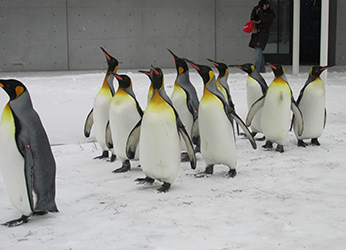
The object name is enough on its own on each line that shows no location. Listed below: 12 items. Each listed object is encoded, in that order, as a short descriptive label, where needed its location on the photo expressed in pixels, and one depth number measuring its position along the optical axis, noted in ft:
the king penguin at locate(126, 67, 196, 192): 9.48
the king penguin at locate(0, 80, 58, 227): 7.56
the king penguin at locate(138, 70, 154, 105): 12.92
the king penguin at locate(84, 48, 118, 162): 12.53
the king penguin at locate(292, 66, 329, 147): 14.14
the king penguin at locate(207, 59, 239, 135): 13.94
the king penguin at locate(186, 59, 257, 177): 10.68
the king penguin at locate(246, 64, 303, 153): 13.28
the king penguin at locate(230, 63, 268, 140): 15.34
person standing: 31.37
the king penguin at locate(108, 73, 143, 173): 11.17
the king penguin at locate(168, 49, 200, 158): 12.48
